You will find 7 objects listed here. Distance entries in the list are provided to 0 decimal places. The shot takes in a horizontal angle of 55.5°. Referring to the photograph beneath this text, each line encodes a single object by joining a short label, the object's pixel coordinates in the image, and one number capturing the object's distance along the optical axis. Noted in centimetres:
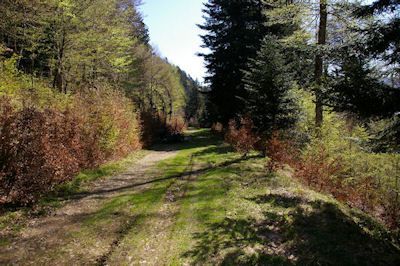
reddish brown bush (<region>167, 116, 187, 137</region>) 3797
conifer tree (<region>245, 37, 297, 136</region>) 2083
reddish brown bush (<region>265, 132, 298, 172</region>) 1661
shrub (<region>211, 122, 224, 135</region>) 3701
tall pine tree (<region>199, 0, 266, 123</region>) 3334
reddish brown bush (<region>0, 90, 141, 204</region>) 1103
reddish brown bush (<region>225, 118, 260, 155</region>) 2111
